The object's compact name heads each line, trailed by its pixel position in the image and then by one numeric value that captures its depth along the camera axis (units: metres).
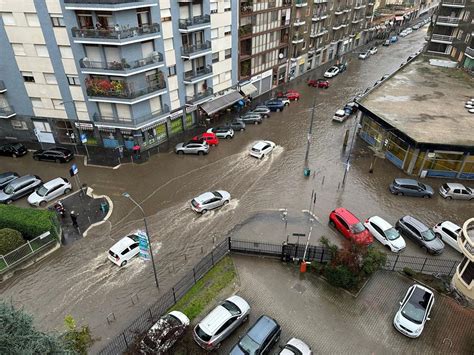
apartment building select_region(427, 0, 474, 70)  55.12
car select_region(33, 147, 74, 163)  37.69
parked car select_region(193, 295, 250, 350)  19.20
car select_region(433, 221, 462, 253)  26.86
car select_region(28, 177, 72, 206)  31.69
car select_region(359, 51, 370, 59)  77.94
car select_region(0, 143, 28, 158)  38.78
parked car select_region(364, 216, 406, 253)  26.50
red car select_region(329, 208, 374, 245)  26.80
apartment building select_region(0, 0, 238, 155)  32.19
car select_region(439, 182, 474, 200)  32.09
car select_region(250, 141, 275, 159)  39.19
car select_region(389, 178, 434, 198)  32.69
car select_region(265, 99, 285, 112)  51.16
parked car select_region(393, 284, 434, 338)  20.09
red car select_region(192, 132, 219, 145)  41.18
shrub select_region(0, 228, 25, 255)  24.34
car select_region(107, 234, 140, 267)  25.42
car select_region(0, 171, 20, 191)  33.56
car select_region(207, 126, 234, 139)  43.19
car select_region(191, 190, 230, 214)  30.59
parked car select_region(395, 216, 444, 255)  26.25
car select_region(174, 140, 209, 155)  39.41
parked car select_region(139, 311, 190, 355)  18.48
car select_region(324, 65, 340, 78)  65.50
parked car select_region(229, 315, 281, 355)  18.45
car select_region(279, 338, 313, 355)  18.41
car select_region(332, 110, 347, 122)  47.81
